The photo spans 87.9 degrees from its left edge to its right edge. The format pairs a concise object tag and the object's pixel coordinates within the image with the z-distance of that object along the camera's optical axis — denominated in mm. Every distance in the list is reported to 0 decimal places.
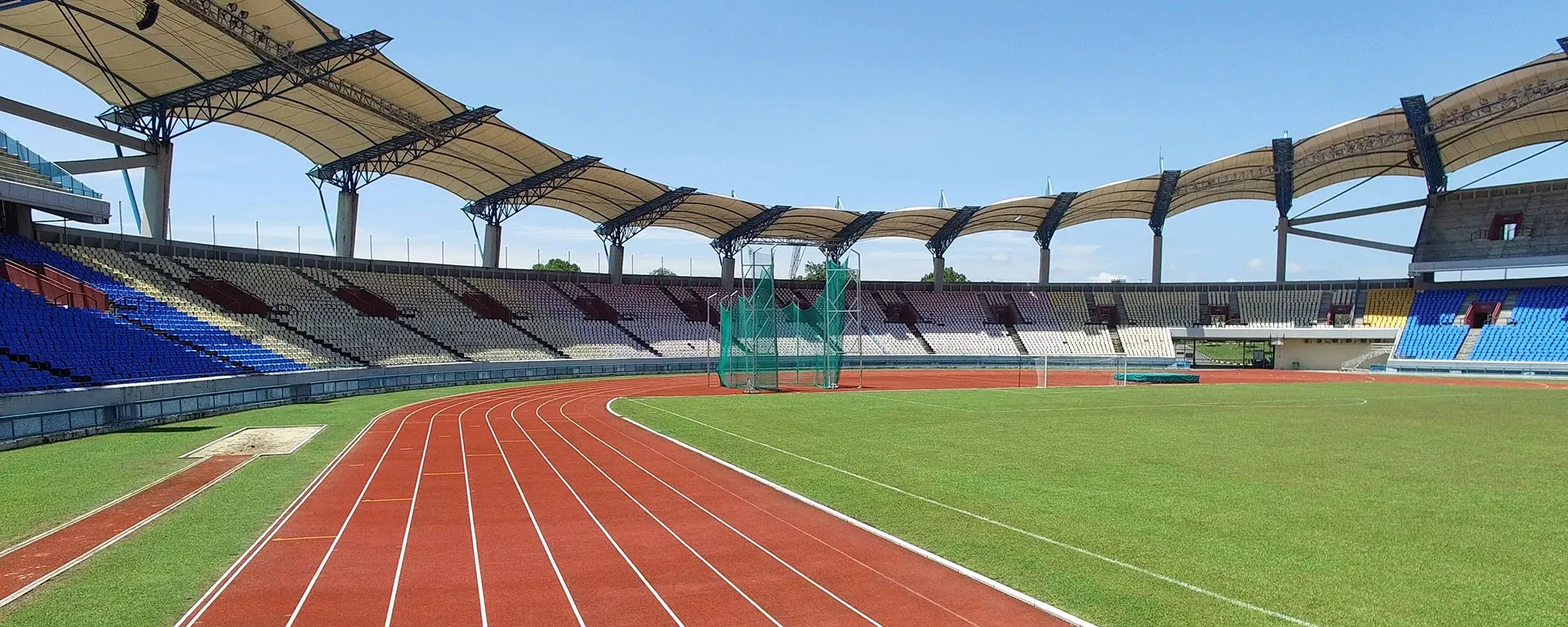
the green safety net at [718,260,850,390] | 37312
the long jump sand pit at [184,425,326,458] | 18328
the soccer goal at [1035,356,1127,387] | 43219
